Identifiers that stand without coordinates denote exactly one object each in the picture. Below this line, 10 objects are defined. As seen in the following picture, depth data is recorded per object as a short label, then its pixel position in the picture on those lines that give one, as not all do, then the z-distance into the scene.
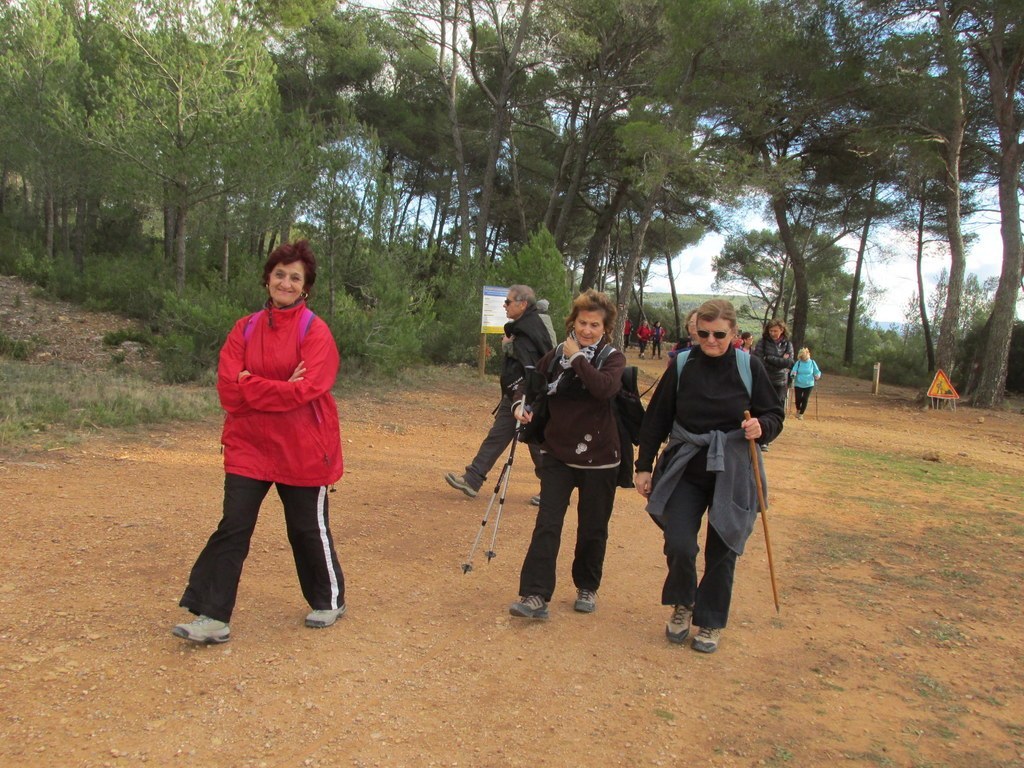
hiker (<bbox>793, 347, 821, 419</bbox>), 13.91
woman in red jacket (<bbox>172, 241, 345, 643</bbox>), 3.29
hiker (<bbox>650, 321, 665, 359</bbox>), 34.38
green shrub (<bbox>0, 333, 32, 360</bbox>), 13.16
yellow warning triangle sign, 17.08
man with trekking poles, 5.59
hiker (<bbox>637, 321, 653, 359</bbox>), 33.84
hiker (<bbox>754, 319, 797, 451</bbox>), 11.21
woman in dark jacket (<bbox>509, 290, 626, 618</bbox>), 3.84
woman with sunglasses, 3.56
